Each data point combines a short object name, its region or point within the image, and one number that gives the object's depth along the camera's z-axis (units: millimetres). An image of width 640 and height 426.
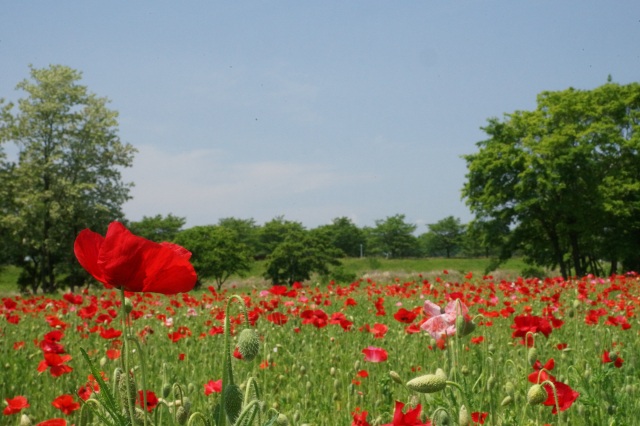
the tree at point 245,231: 68812
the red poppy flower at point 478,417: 1881
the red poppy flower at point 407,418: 1199
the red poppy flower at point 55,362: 2885
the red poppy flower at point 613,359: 2891
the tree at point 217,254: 30922
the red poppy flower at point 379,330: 3590
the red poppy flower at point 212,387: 2234
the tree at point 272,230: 55244
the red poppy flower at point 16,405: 2504
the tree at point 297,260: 30375
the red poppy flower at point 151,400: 2025
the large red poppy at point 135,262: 1082
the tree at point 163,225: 51016
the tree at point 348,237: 78625
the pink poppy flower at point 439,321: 2047
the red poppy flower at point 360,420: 1706
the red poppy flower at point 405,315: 3465
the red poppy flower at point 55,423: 1753
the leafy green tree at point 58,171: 27672
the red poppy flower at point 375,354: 2956
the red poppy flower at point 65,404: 2545
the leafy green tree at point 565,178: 27531
